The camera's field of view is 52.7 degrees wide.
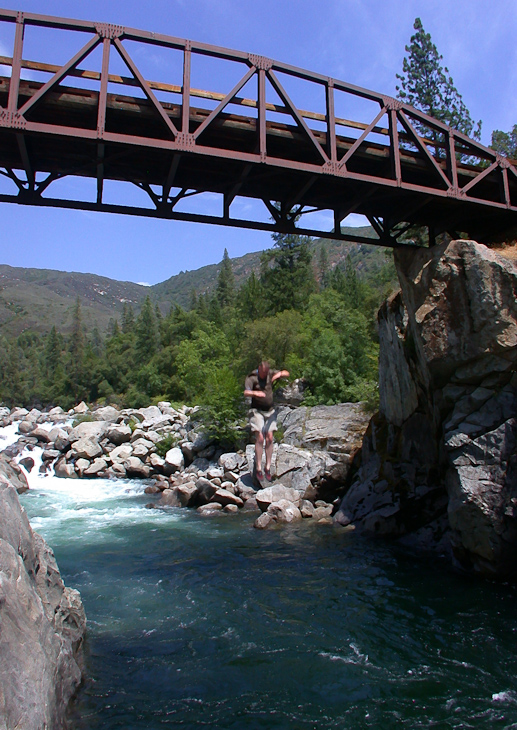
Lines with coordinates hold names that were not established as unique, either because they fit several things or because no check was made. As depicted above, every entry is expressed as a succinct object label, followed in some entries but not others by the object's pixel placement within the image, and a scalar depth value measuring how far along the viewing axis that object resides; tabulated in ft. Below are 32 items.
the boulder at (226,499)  66.69
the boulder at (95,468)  93.76
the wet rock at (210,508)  63.80
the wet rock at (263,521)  54.65
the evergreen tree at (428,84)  126.93
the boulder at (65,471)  94.17
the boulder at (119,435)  108.06
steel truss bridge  37.70
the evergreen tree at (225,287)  320.91
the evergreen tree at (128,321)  407.44
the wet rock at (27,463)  96.32
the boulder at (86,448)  100.68
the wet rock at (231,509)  64.34
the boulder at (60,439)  107.55
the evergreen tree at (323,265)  477.57
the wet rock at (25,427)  125.08
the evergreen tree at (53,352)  367.54
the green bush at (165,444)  101.83
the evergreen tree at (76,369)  292.40
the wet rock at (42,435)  116.06
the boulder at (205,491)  68.54
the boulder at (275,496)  61.26
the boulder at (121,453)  98.12
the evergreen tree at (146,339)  283.38
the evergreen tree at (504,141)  150.61
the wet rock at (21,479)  78.91
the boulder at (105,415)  149.48
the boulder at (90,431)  106.17
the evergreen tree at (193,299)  358.94
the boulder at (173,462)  90.12
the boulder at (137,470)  92.99
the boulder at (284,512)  56.85
